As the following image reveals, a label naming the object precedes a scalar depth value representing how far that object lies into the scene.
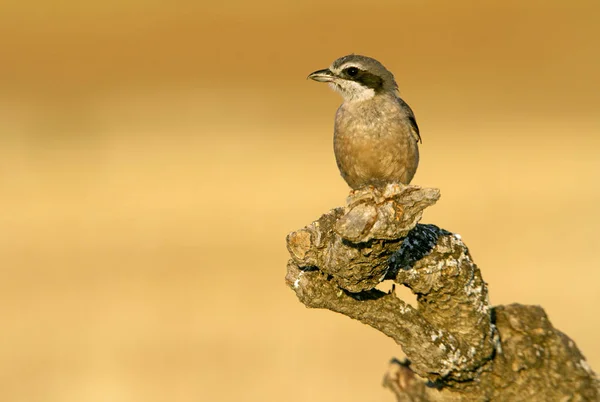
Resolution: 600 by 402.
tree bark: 8.39
